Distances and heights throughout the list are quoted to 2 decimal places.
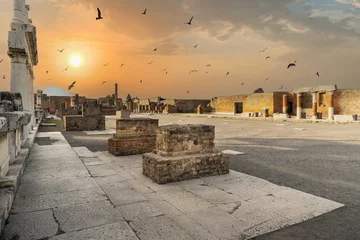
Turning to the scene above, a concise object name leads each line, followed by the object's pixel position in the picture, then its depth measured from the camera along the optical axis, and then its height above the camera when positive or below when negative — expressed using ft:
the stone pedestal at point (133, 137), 23.15 -2.37
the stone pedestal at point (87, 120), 49.32 -1.26
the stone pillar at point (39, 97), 81.55 +6.06
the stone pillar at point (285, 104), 105.91 +3.19
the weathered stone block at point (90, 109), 50.75 +0.99
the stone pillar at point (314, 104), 87.49 +2.49
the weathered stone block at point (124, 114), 59.72 -0.18
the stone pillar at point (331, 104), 82.61 +2.32
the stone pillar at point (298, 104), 89.66 +2.71
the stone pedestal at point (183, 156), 14.44 -2.78
